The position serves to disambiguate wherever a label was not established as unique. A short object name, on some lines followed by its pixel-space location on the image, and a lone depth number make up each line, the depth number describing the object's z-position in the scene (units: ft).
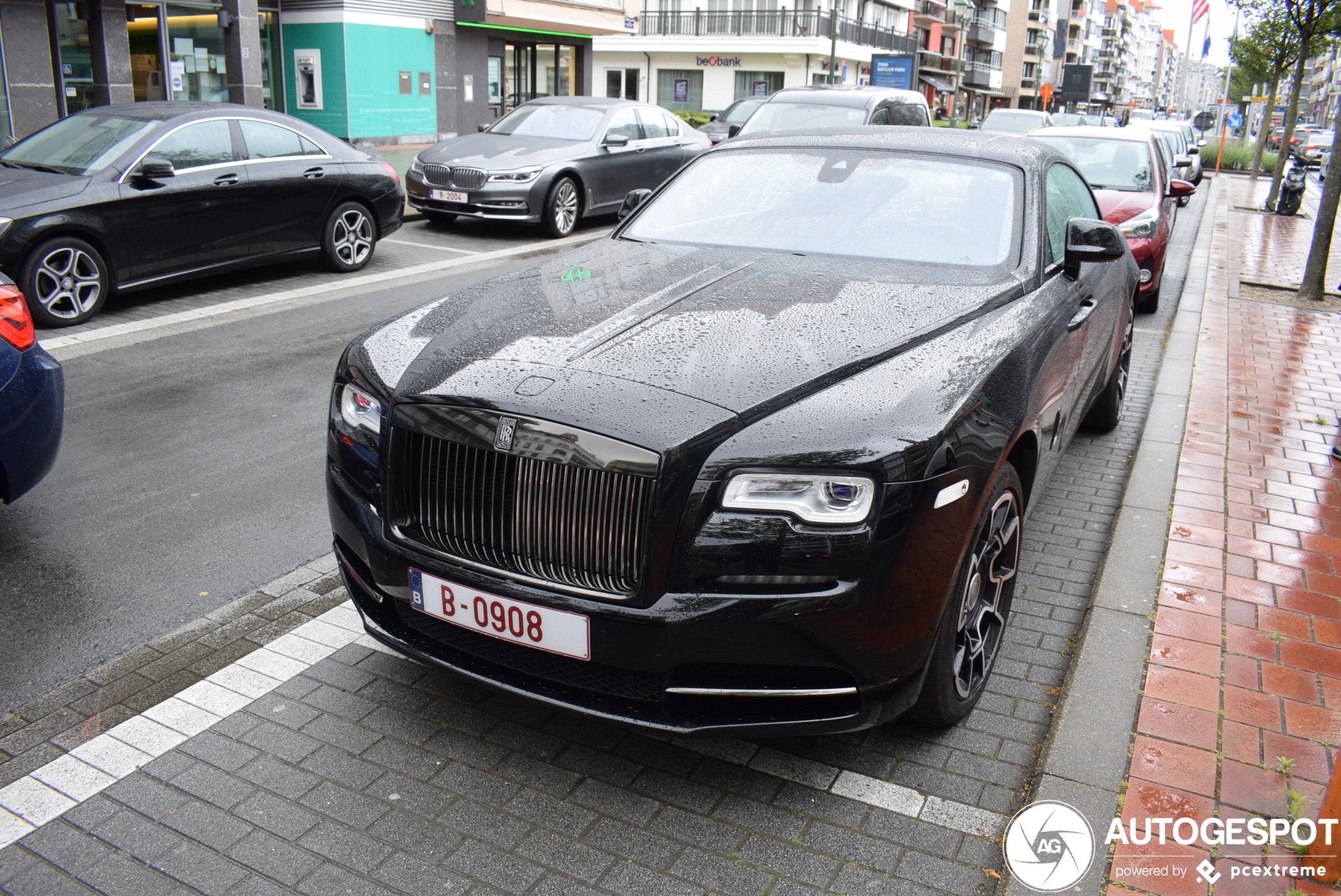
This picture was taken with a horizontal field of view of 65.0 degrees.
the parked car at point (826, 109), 46.44
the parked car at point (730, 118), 60.85
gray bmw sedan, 41.29
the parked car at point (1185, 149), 51.20
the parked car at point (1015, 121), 69.56
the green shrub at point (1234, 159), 126.00
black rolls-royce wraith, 8.14
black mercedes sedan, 25.50
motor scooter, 67.51
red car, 31.19
